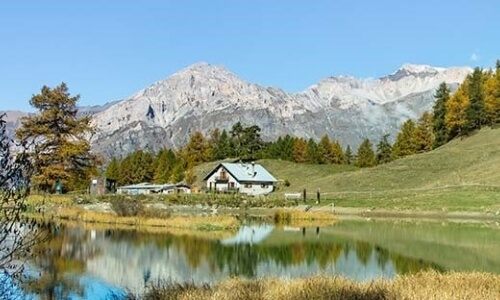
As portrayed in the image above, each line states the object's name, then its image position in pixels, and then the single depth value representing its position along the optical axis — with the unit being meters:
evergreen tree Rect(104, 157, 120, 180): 141.80
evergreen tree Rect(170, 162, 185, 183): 128.50
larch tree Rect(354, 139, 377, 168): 140.38
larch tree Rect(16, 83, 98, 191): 74.12
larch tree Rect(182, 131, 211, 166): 152.12
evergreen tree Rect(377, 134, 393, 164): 141.38
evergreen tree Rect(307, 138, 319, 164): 143.12
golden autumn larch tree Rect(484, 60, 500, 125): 125.12
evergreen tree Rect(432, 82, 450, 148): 132.25
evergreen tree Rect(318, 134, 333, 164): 144.20
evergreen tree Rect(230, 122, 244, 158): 153.95
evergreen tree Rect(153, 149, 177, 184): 133.09
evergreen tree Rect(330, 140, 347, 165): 146.43
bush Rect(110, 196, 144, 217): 53.03
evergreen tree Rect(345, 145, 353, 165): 154.65
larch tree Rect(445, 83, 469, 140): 126.26
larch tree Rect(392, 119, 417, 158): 136.38
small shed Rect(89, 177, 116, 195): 113.31
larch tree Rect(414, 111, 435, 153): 136.50
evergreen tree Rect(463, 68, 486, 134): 122.88
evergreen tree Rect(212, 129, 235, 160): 152.25
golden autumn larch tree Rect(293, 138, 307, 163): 146.12
